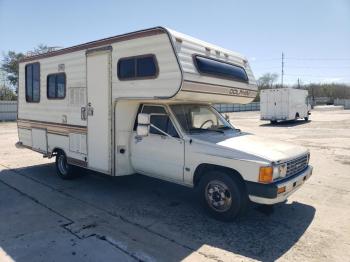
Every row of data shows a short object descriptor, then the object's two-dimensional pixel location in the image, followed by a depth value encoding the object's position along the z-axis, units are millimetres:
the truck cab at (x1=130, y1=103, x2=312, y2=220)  5008
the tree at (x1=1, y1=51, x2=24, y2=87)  40219
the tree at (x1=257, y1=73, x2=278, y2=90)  82462
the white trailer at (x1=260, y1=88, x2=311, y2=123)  28625
